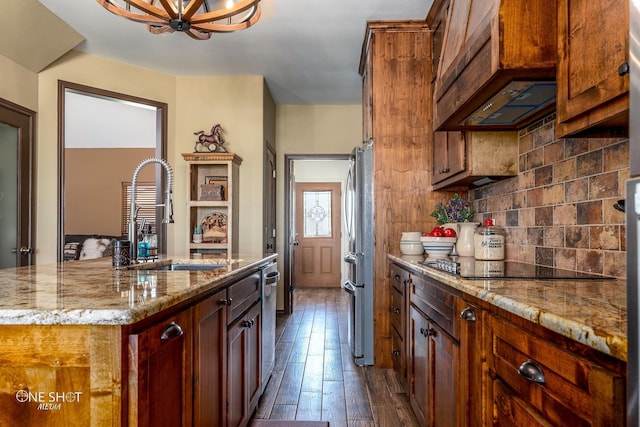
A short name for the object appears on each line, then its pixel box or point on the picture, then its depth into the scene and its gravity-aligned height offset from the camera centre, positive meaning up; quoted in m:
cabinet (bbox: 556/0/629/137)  1.06 +0.43
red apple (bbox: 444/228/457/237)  2.87 -0.10
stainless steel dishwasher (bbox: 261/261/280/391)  2.54 -0.65
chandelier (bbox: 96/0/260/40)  2.24 +1.17
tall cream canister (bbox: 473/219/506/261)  2.32 -0.14
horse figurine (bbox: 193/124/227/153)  4.31 +0.81
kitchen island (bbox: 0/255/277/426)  0.93 -0.32
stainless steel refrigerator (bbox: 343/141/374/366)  3.26 -0.36
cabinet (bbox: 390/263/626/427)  0.77 -0.40
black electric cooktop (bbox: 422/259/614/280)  1.54 -0.23
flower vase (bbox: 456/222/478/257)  2.64 -0.14
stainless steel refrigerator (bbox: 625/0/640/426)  0.59 -0.02
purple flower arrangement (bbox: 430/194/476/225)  3.00 +0.05
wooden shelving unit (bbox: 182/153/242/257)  4.12 +0.19
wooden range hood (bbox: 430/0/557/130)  1.44 +0.59
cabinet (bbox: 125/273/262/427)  0.99 -0.46
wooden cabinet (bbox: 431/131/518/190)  2.39 +0.37
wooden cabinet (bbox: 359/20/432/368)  3.24 +0.61
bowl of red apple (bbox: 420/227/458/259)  2.83 -0.17
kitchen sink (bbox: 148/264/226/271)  2.29 -0.27
